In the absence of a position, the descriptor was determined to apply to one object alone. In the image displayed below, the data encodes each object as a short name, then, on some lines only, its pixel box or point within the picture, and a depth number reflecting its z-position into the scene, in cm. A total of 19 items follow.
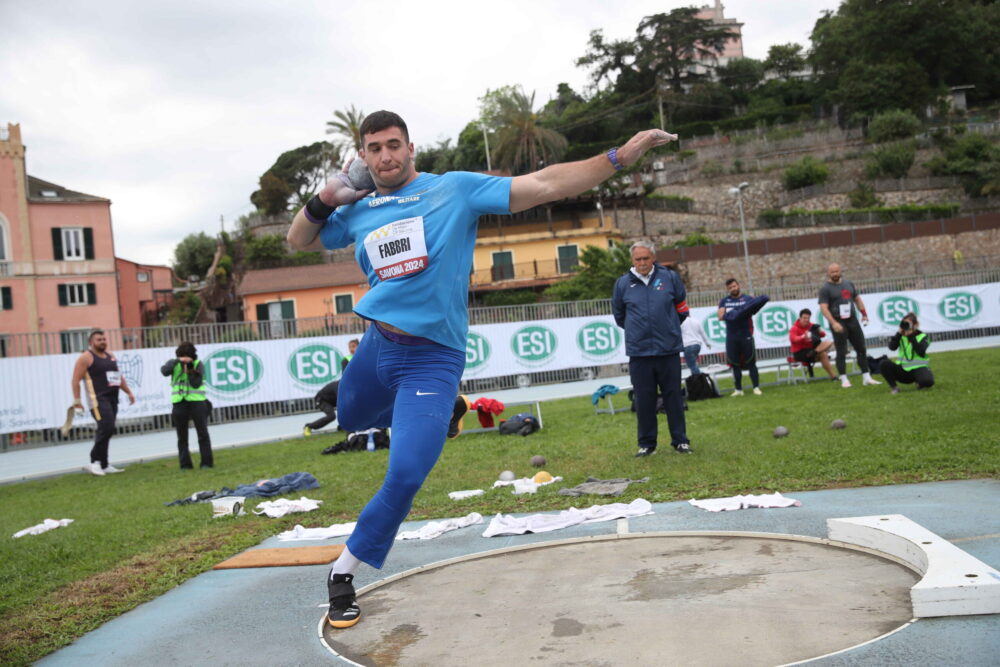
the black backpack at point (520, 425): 1284
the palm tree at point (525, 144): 6712
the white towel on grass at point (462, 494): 736
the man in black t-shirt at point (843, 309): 1437
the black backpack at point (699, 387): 1566
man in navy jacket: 884
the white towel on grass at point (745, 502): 573
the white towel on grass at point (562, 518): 565
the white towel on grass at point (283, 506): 729
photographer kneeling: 1295
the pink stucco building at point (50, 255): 4578
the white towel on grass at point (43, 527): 752
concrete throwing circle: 314
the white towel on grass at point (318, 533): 620
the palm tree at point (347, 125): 7175
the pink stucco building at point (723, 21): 10612
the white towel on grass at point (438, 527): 585
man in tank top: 1237
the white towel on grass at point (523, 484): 733
